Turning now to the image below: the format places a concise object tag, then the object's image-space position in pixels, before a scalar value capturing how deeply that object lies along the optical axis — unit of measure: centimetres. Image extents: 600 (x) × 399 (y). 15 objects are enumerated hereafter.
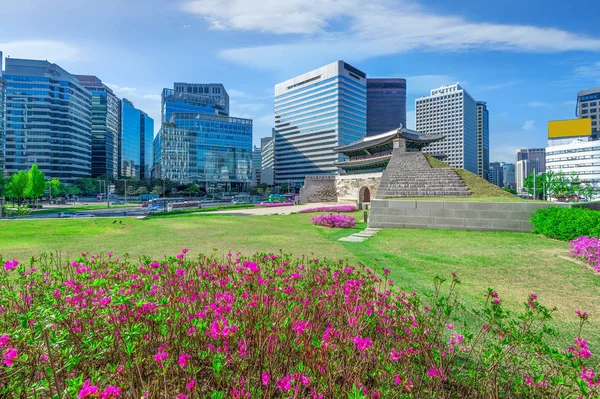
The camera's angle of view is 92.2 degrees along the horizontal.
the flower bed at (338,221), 1487
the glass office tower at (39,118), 8188
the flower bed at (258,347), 198
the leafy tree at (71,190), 6860
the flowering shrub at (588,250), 642
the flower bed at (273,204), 3692
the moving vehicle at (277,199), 5561
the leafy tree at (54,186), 5825
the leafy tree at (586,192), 6479
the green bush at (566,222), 894
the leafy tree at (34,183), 3962
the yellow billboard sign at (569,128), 7631
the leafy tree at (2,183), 4848
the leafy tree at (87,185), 7612
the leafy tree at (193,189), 7779
